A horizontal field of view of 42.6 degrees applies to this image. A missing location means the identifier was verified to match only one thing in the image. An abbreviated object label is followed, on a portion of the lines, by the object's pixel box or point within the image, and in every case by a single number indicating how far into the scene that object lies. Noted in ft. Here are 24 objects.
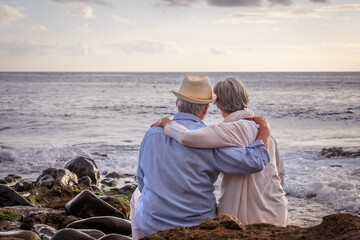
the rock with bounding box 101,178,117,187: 34.12
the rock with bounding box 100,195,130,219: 23.20
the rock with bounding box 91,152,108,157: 46.52
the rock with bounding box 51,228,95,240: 14.62
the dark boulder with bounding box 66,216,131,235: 17.85
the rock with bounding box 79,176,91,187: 32.37
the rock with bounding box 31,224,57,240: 17.28
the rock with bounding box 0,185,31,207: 23.86
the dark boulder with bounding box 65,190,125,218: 20.61
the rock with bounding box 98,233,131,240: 13.59
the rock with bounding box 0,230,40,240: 14.83
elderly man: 12.24
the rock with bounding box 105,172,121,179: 36.99
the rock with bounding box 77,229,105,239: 16.07
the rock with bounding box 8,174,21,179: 35.52
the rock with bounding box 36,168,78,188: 29.60
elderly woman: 12.54
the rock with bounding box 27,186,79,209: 25.28
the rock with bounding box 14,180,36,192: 29.84
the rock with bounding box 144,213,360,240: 8.65
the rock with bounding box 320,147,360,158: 46.40
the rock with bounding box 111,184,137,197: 31.71
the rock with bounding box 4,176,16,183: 34.04
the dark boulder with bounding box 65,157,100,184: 34.65
